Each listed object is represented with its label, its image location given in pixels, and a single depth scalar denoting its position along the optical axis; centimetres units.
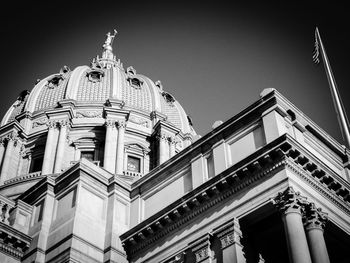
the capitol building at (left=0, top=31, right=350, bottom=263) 2223
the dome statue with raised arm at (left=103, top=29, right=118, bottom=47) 7525
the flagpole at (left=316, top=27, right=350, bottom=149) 3034
